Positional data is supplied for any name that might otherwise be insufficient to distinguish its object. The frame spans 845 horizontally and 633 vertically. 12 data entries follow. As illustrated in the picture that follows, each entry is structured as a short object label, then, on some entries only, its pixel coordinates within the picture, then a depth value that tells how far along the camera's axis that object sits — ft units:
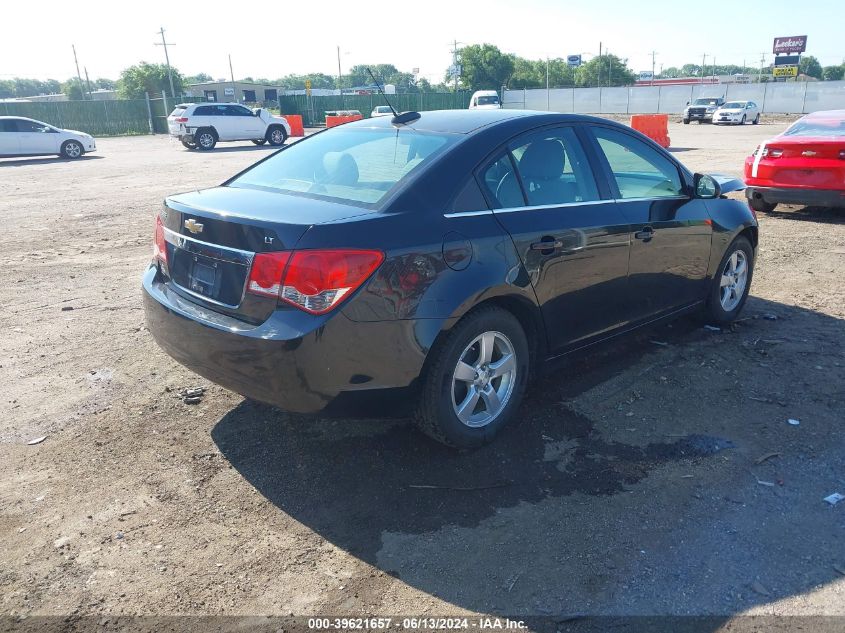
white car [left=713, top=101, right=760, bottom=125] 130.72
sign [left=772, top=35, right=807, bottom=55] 268.02
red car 29.81
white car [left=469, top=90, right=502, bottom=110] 135.23
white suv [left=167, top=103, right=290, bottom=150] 88.39
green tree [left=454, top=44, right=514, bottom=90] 319.06
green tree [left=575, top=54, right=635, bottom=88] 346.33
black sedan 10.05
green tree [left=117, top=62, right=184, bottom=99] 259.19
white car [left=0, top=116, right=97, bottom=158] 78.59
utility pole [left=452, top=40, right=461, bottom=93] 304.03
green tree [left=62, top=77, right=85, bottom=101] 319.47
